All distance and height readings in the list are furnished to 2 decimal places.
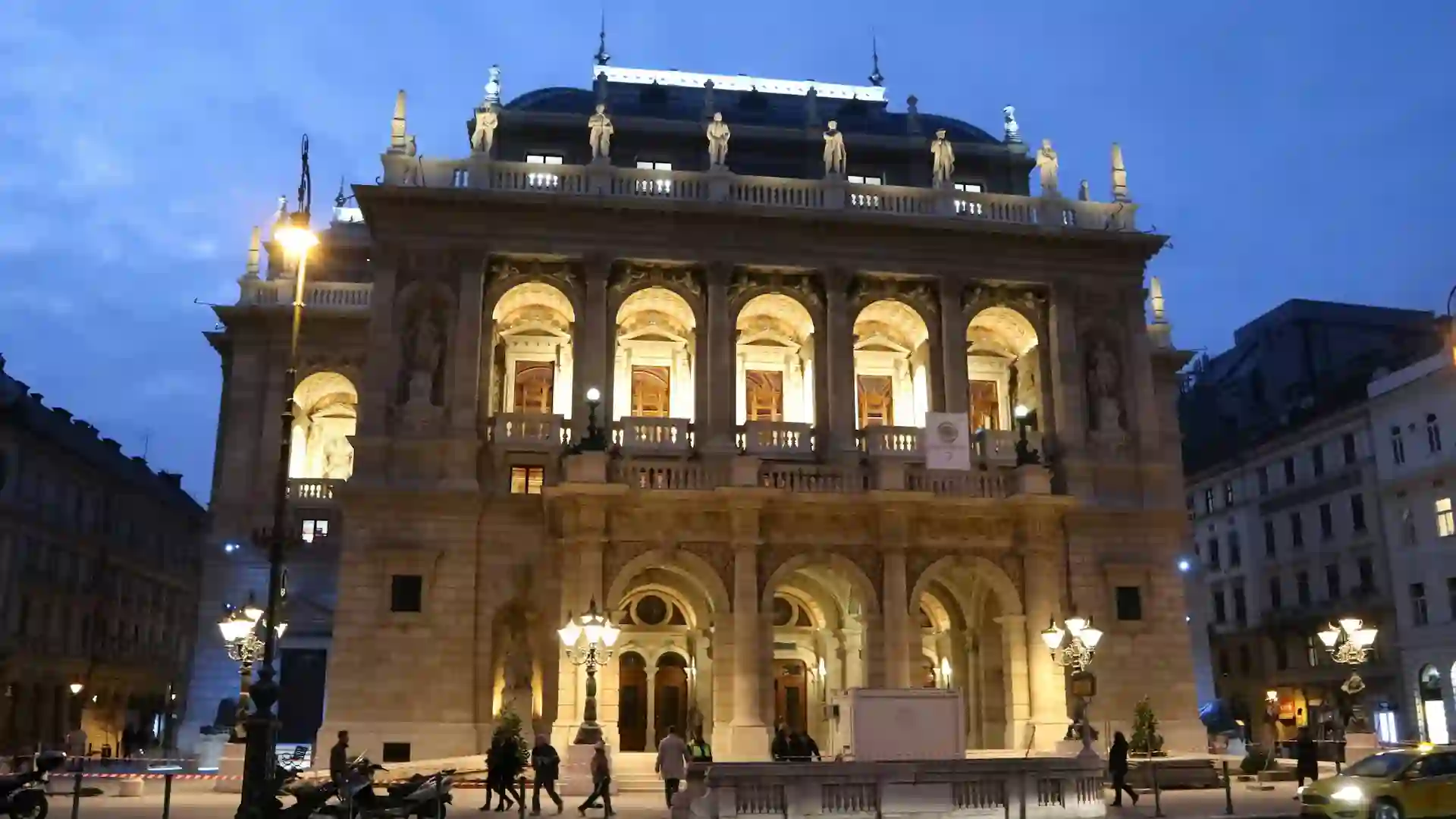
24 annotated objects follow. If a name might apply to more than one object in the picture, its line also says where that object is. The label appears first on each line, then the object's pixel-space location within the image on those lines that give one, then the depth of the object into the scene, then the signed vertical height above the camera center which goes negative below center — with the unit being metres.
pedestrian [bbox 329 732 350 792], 21.24 -1.05
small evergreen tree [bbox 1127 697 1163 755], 31.31 -1.00
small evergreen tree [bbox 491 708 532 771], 26.96 -0.71
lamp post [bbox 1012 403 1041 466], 34.38 +6.69
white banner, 32.94 +6.63
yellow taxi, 18.34 -1.43
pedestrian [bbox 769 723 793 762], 26.30 -1.11
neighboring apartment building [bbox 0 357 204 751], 50.22 +5.48
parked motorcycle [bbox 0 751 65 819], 19.38 -1.54
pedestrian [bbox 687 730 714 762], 22.83 -1.00
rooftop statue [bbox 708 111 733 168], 37.12 +16.43
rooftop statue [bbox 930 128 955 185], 38.12 +16.36
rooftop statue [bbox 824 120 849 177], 37.72 +16.39
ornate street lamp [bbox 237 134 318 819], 14.90 +0.24
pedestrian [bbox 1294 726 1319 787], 23.66 -1.20
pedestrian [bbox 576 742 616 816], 21.02 -1.38
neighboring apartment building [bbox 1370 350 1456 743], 46.09 +6.39
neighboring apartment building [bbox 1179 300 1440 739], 51.44 +8.49
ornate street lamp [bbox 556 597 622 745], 26.53 +1.21
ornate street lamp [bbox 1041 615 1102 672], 29.77 +1.32
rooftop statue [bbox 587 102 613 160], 36.81 +16.58
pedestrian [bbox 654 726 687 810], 21.77 -1.15
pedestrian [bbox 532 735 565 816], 21.42 -1.24
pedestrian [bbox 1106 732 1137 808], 22.36 -1.27
